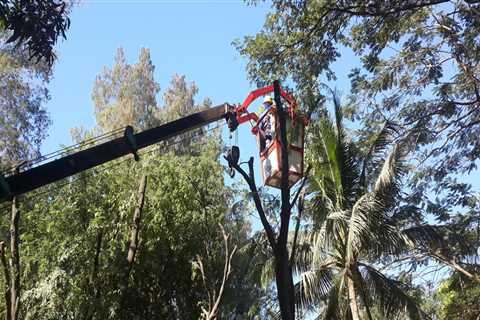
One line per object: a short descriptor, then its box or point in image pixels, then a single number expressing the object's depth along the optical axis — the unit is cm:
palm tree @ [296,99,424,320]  917
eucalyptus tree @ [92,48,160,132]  1827
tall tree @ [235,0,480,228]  779
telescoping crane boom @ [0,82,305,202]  598
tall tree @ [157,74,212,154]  1875
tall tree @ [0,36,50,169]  1435
